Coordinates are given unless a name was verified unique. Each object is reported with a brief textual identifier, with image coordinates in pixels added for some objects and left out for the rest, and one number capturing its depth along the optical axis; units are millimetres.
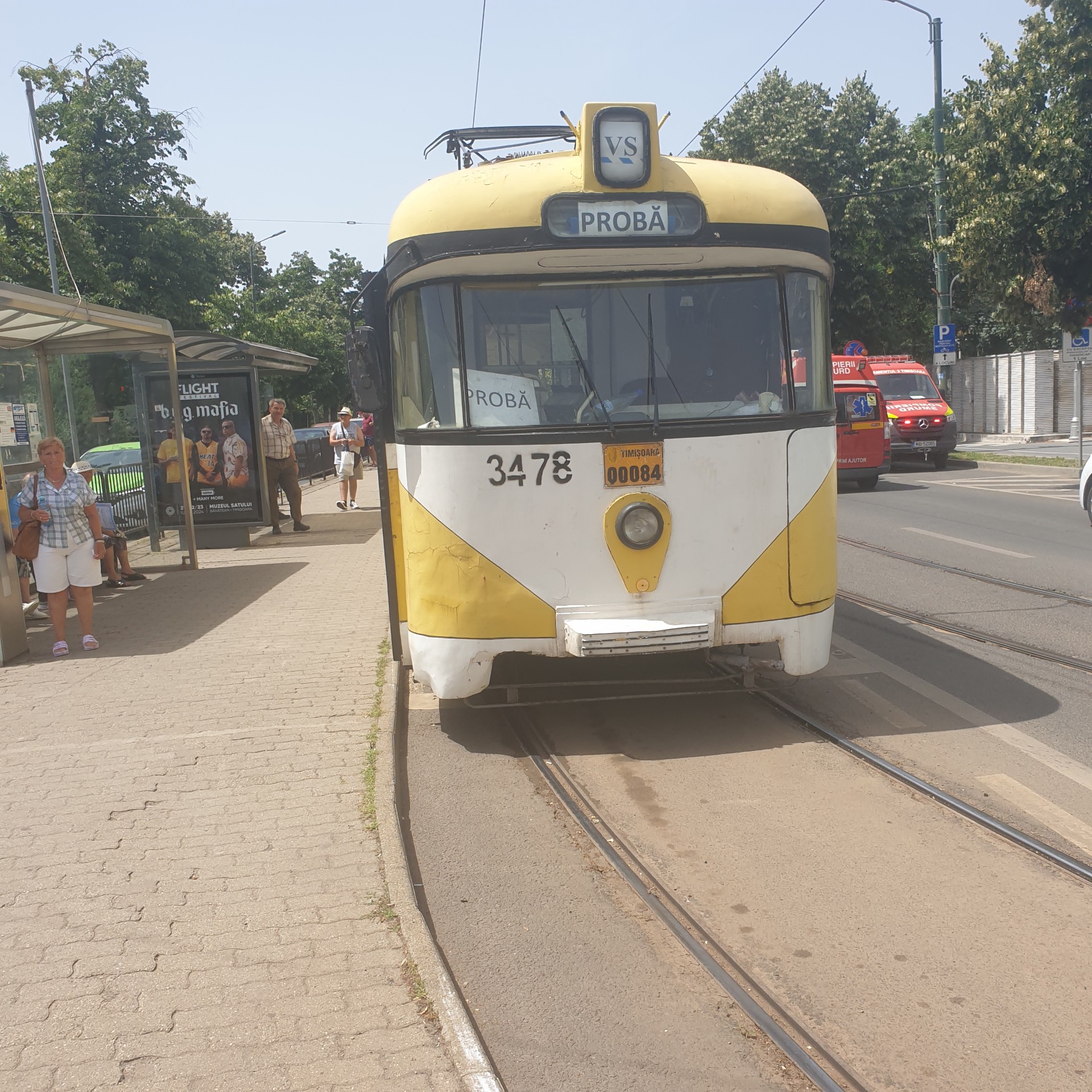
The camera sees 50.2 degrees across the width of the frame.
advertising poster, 15312
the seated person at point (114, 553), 12195
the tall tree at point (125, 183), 36562
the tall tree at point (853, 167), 37219
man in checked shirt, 16297
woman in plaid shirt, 8531
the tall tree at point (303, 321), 40469
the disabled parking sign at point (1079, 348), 21094
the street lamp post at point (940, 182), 25386
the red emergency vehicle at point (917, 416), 24328
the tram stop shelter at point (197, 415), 13148
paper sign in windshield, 5824
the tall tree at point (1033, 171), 19547
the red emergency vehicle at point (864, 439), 20219
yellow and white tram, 5785
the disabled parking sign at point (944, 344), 27672
